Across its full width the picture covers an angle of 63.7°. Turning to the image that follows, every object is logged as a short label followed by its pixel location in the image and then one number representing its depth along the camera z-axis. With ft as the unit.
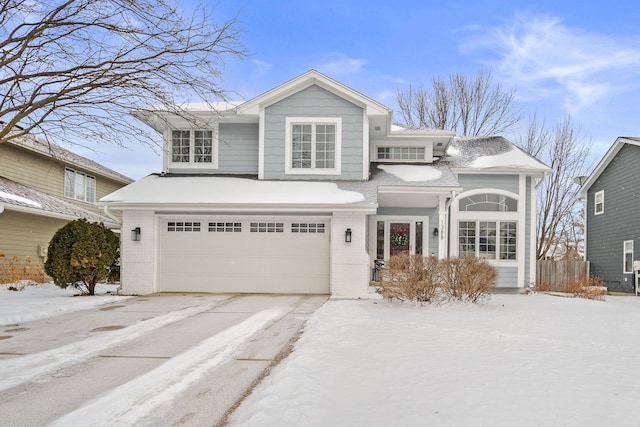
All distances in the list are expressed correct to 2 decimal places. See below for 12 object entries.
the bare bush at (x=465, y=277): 33.53
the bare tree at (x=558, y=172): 87.25
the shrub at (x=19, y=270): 52.44
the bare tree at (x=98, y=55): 27.53
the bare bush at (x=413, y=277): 33.19
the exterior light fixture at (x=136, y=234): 43.15
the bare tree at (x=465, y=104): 91.35
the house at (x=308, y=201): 42.86
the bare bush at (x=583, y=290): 48.72
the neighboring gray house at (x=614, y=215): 62.03
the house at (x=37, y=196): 54.19
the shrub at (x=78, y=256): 39.65
